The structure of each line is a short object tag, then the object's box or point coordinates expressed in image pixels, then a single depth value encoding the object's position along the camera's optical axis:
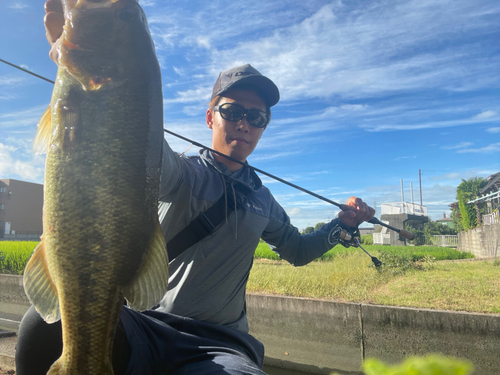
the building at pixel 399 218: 28.45
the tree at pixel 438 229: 46.29
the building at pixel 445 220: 77.65
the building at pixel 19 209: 41.19
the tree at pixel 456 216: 46.50
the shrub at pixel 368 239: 36.14
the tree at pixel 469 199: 36.81
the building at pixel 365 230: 64.12
